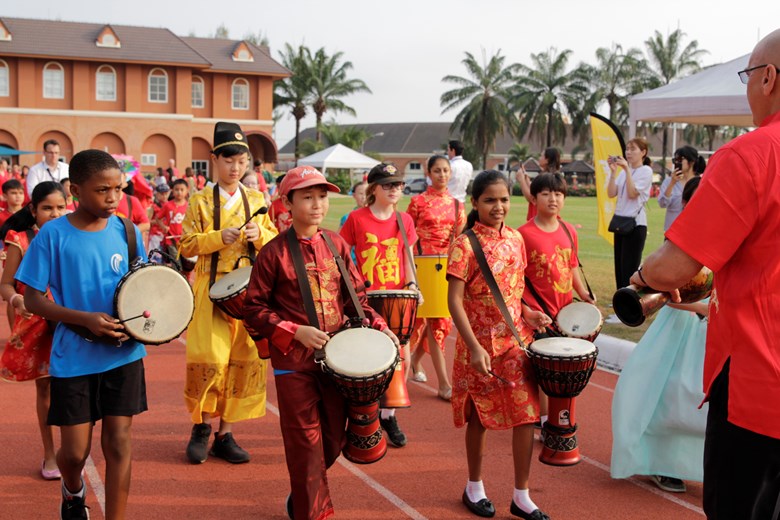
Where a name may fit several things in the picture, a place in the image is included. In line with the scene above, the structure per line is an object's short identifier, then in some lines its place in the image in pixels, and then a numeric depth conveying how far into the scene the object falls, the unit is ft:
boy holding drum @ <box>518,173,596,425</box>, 18.25
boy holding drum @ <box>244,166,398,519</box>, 13.62
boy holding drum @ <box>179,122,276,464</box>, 18.53
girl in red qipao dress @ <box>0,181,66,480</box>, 16.69
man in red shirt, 8.48
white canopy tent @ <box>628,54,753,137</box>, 33.22
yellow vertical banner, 39.30
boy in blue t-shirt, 13.44
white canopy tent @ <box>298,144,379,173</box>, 138.82
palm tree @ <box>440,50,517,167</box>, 228.63
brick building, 159.02
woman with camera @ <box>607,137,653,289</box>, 34.68
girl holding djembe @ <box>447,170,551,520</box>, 15.51
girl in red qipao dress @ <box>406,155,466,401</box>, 26.30
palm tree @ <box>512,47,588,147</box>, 228.84
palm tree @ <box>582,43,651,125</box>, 225.35
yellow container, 25.52
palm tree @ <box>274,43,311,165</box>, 217.56
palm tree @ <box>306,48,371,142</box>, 218.38
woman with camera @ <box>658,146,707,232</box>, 32.96
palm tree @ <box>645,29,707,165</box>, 226.99
